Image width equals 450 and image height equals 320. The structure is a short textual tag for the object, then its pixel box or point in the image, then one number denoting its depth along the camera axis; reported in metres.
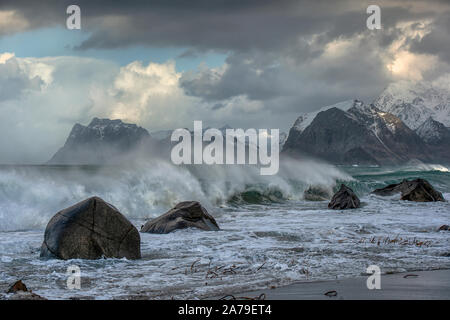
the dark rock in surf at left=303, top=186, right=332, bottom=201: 31.44
